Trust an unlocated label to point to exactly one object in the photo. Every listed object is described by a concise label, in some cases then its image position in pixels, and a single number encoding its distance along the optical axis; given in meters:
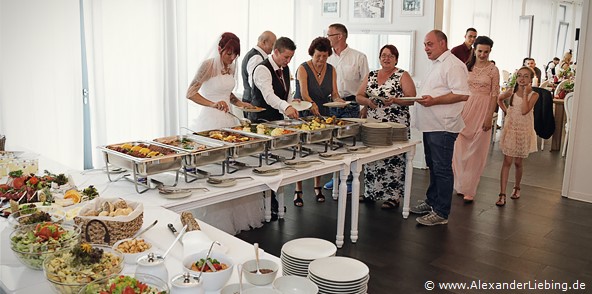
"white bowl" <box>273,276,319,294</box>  1.55
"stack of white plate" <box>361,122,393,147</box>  3.79
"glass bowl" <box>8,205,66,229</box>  1.88
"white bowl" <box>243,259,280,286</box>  1.63
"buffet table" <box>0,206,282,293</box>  1.64
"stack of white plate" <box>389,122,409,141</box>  4.02
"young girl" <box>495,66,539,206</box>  4.74
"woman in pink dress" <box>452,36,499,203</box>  4.68
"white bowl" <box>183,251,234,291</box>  1.56
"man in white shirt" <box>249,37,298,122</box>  3.90
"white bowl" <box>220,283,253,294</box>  1.56
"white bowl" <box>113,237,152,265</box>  1.74
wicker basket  1.89
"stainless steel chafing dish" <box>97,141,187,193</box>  2.58
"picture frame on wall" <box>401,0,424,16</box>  5.79
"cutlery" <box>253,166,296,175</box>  3.02
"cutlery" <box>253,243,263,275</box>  1.67
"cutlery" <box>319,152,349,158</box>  3.46
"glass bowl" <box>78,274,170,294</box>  1.42
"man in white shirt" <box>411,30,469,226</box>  3.82
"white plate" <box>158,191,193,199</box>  2.56
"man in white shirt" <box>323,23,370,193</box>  4.82
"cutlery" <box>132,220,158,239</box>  2.04
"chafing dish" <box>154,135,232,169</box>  2.77
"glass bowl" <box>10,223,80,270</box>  1.68
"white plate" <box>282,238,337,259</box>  1.94
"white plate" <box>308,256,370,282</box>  1.79
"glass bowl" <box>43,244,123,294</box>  1.48
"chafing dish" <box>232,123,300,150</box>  3.22
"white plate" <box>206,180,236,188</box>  2.77
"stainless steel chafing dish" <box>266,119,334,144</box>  3.45
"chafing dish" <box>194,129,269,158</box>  2.99
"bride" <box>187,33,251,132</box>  3.62
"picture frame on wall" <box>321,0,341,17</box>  6.48
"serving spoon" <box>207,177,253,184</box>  2.79
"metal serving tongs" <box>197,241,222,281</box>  1.54
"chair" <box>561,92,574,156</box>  6.05
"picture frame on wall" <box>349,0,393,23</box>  6.07
